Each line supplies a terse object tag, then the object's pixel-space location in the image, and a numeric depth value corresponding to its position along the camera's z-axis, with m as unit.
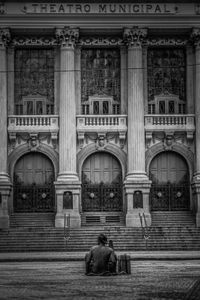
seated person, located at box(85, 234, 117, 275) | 17.80
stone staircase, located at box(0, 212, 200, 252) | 37.97
